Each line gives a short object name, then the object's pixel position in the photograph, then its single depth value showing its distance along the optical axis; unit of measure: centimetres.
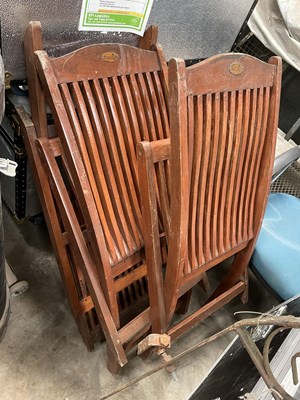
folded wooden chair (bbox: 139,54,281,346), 98
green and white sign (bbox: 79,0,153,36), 114
